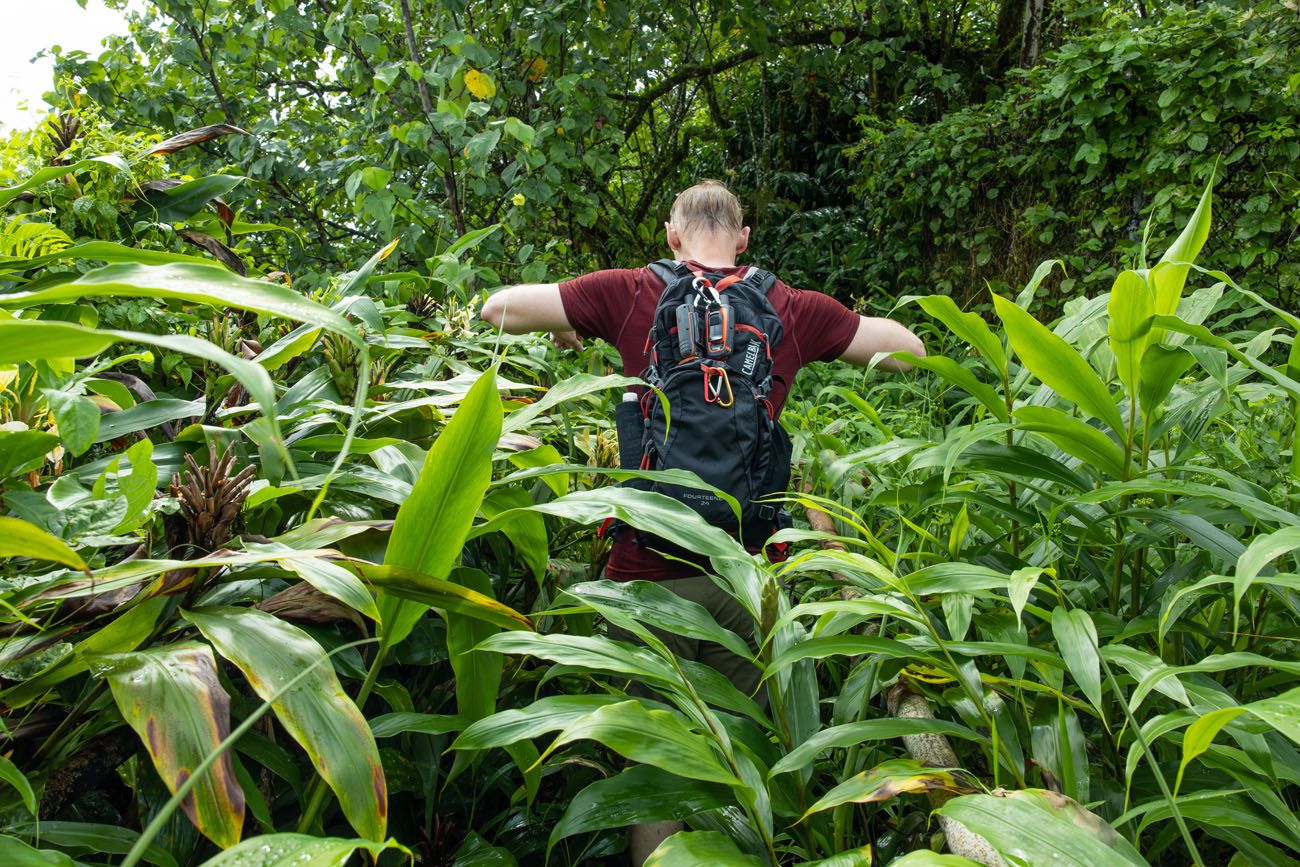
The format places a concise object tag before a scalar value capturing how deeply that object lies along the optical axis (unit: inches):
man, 73.0
